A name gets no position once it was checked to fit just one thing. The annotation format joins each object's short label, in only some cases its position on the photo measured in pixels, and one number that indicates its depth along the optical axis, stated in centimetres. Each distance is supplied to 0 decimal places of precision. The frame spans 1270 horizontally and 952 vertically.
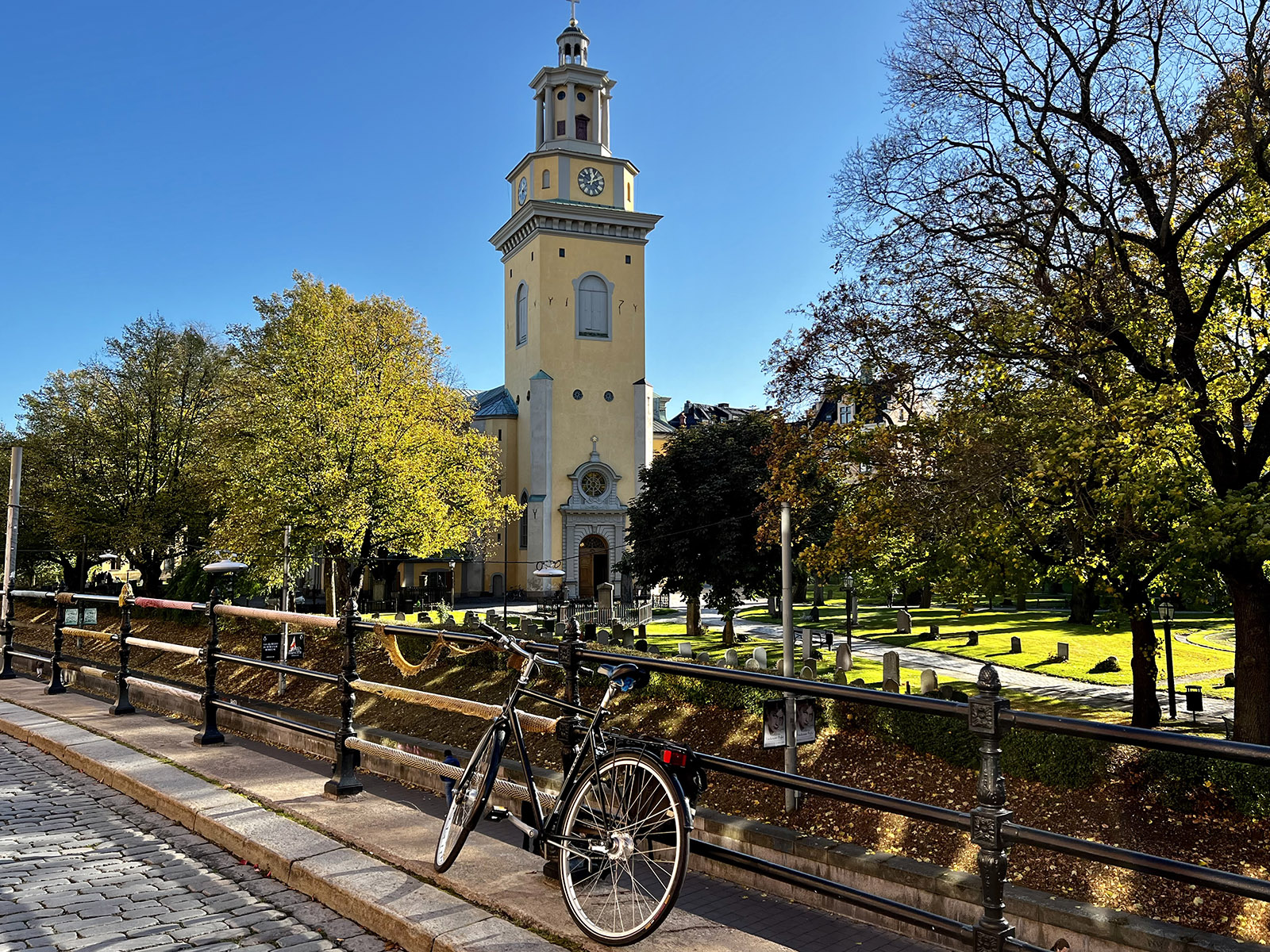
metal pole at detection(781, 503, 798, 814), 989
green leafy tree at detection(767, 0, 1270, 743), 1205
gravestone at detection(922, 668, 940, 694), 1620
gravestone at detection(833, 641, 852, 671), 2241
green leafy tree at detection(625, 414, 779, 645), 3127
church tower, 5116
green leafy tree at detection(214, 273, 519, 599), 2372
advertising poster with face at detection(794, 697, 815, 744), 923
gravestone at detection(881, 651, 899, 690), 1988
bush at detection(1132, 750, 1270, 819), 848
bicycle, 355
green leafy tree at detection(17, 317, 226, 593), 3503
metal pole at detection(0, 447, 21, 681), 1432
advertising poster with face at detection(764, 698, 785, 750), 909
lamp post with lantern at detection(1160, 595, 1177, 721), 2181
